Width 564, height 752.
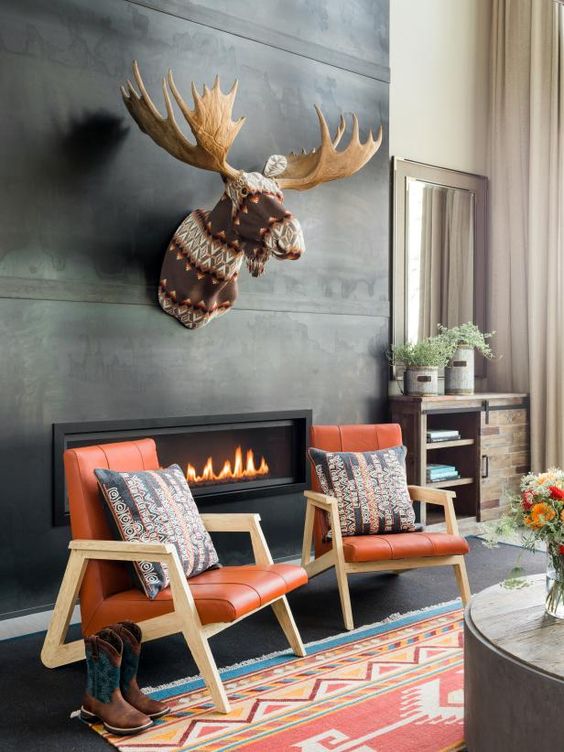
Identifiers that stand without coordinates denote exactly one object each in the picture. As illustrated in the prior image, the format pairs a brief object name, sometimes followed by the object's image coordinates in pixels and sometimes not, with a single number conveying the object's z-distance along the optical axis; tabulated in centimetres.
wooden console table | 466
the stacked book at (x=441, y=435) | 477
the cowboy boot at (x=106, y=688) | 244
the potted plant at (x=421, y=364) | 476
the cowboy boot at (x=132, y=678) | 251
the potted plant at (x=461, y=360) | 511
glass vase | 236
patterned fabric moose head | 342
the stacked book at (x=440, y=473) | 477
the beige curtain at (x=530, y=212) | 535
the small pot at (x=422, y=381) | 476
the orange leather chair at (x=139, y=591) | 258
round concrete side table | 195
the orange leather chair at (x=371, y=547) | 339
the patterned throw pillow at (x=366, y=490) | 360
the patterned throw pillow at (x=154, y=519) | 278
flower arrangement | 233
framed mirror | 518
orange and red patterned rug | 236
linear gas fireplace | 352
